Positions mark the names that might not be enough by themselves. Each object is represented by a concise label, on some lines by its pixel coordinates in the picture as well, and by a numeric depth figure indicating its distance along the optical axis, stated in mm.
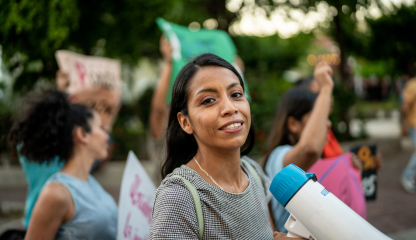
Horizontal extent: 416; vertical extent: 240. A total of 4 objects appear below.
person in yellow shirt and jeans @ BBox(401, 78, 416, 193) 5574
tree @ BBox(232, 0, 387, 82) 4380
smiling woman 1164
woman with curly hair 1748
